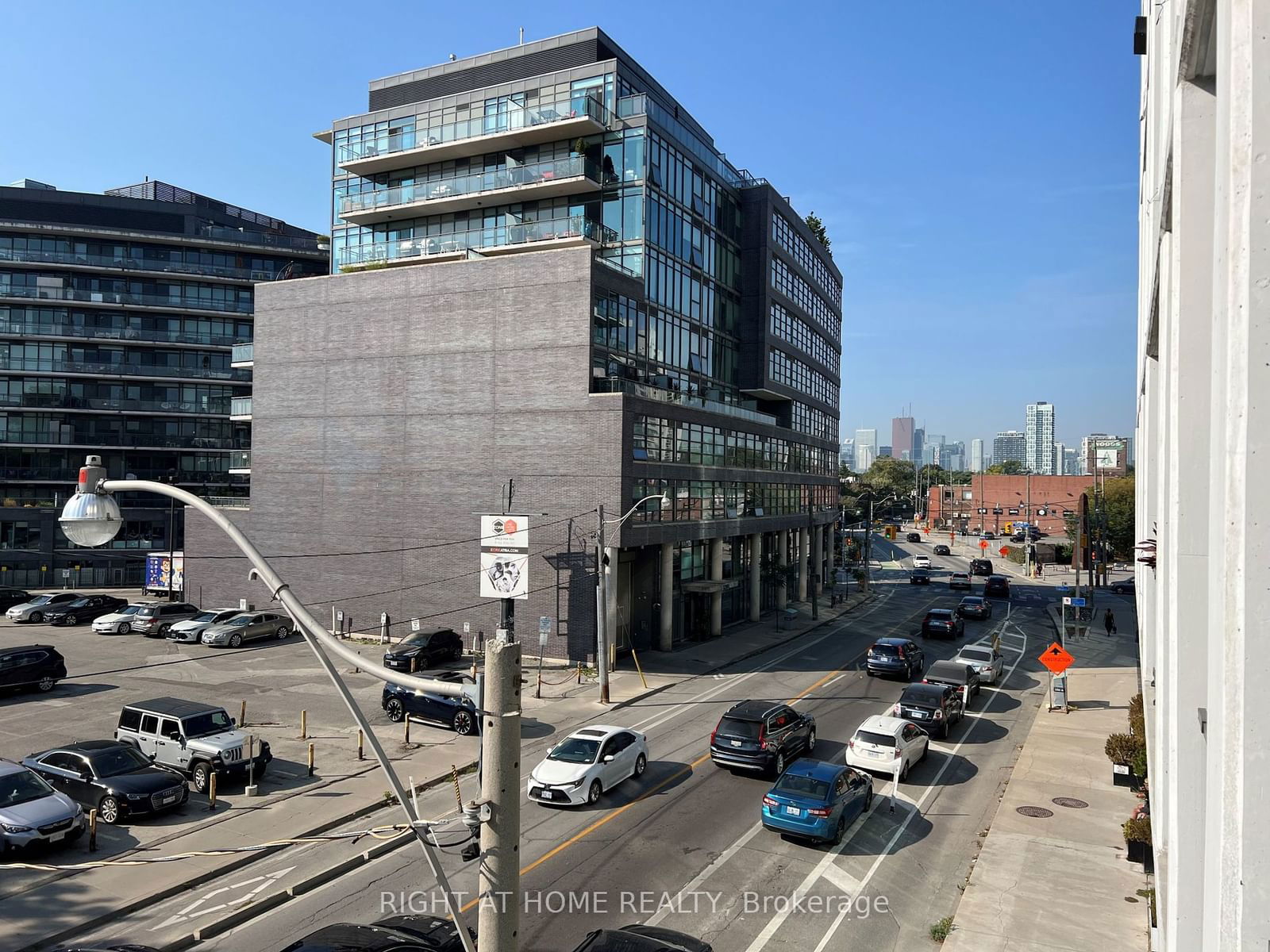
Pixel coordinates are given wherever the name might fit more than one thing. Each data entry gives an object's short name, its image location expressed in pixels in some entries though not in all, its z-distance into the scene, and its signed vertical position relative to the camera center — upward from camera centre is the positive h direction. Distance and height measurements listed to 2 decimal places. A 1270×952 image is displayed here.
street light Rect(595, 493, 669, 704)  30.42 -5.11
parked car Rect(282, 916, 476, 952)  10.33 -5.76
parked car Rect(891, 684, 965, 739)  25.55 -6.50
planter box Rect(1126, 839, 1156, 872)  15.50 -6.51
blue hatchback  16.78 -6.24
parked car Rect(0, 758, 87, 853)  15.73 -6.38
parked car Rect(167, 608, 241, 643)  42.81 -7.43
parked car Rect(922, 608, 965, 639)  46.12 -7.14
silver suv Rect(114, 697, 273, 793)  20.59 -6.48
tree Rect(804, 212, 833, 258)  86.01 +26.33
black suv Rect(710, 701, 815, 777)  21.53 -6.40
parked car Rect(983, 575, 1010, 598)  67.19 -7.32
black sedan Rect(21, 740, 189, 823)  18.06 -6.57
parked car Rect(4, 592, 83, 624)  48.51 -7.70
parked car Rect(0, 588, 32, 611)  52.17 -7.59
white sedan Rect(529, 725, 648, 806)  19.19 -6.52
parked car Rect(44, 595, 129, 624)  48.53 -7.81
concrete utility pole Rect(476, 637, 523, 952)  6.12 -2.31
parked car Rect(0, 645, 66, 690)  29.58 -6.80
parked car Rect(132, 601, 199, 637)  44.69 -7.43
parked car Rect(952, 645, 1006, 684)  34.61 -6.84
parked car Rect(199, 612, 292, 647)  41.50 -7.49
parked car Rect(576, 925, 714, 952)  10.56 -5.70
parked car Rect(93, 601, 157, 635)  44.81 -7.76
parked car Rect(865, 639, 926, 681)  34.75 -6.80
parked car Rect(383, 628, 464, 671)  35.22 -7.13
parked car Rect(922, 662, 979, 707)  29.62 -6.46
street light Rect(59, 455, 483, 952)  6.09 -0.66
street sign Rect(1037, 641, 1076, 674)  27.22 -5.23
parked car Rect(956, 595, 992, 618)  53.91 -7.28
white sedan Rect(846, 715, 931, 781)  21.14 -6.37
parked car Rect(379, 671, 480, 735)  26.33 -7.14
